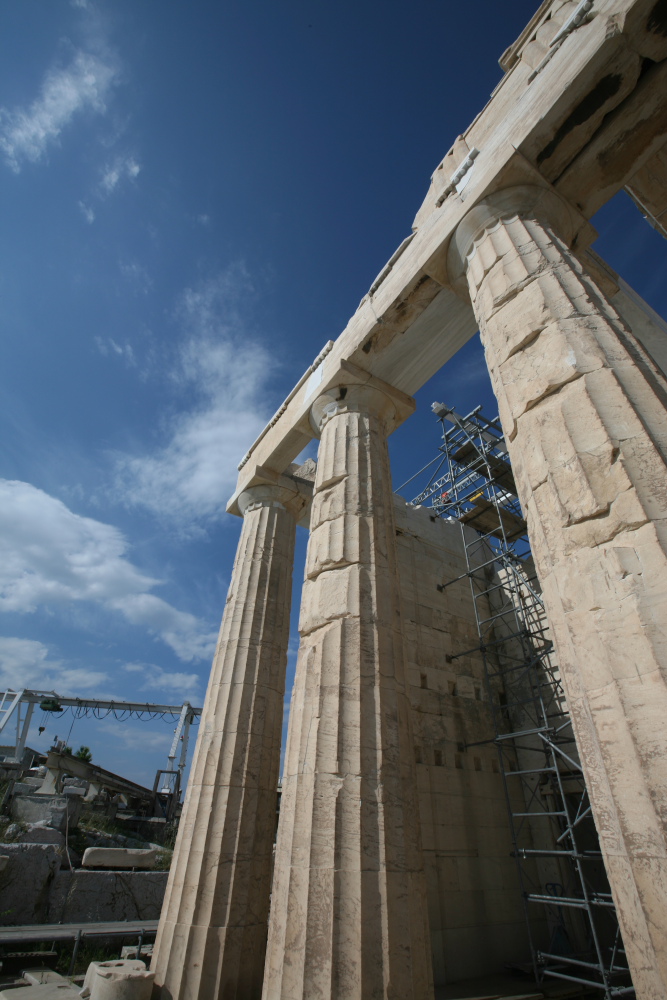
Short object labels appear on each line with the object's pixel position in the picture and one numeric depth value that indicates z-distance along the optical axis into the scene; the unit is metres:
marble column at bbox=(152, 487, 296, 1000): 6.68
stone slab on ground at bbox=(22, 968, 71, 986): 7.89
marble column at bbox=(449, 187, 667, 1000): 2.62
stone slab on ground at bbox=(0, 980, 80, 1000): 6.88
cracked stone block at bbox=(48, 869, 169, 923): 11.41
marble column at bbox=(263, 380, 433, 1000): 4.26
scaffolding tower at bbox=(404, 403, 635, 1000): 9.48
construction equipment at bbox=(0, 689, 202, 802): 29.06
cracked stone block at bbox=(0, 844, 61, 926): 10.68
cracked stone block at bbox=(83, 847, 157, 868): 12.85
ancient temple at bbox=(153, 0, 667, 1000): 3.06
